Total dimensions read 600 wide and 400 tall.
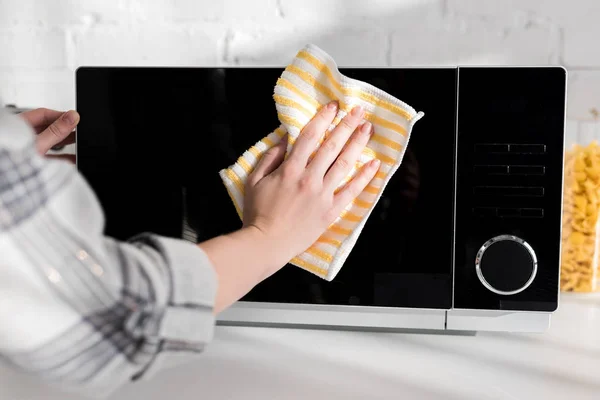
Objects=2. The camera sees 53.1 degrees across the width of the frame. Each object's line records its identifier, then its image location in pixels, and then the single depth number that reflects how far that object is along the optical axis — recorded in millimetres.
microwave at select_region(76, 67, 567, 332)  655
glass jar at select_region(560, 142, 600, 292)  806
